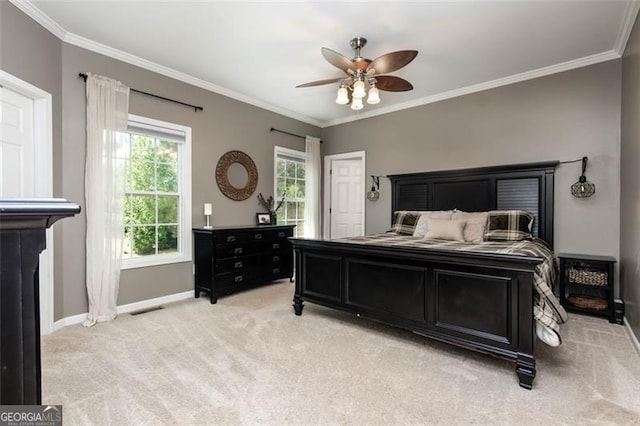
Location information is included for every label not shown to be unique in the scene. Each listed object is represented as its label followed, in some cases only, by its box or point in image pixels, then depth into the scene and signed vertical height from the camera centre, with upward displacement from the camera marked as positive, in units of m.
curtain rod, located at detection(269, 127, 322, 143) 4.92 +1.31
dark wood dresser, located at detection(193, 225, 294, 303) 3.69 -0.62
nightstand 3.01 -0.77
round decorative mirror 4.23 +0.51
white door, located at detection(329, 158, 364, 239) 5.39 +0.22
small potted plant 4.77 +0.06
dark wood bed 2.01 -0.59
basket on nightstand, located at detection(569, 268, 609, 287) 3.04 -0.70
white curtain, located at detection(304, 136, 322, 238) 5.51 +0.42
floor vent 3.28 -1.11
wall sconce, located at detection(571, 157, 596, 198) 3.32 +0.24
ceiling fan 2.54 +1.26
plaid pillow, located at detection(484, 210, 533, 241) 3.40 -0.19
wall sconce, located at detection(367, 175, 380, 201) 5.09 +0.34
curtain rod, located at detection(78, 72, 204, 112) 2.99 +1.33
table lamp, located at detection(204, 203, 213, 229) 3.95 +0.00
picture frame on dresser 4.66 -0.14
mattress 1.95 -0.40
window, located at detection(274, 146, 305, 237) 5.15 +0.43
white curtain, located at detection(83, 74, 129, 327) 3.00 +0.19
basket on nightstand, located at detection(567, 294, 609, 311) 3.08 -0.96
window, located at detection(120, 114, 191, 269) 3.46 +0.20
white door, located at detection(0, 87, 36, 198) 2.40 +0.53
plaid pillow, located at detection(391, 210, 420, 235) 4.16 -0.18
